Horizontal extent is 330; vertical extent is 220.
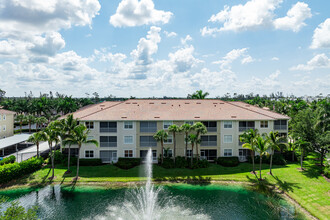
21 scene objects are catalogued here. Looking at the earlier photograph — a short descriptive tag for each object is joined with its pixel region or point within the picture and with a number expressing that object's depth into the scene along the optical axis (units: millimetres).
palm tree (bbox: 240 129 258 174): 30594
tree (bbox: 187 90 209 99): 70188
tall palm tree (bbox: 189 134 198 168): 34562
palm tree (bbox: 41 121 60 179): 32188
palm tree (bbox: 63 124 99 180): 30844
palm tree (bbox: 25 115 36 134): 61138
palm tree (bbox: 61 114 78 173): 32375
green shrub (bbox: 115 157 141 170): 35312
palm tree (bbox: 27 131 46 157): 34125
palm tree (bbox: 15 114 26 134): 63512
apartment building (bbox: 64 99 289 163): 38438
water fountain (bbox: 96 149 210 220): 21547
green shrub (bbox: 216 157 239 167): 35906
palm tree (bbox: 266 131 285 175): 29953
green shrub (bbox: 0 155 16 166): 33344
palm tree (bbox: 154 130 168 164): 34700
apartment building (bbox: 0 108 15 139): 52000
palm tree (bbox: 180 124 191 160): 34406
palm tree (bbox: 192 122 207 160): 34297
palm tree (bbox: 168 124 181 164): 34750
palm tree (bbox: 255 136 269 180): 29297
